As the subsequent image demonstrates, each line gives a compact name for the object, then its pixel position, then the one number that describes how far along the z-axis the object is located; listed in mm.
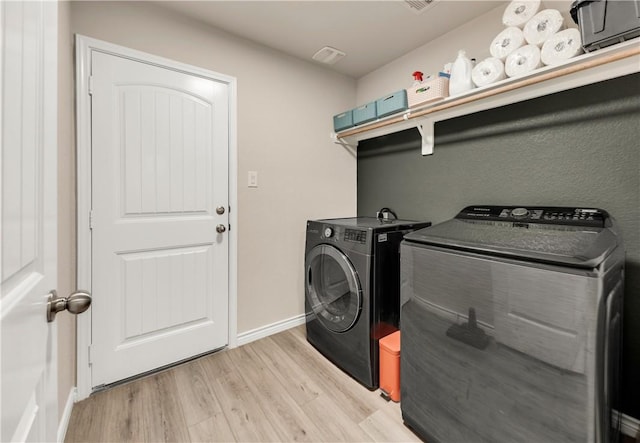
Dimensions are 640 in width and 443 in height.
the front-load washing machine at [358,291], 1679
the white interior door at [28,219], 392
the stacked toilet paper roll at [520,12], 1438
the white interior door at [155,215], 1643
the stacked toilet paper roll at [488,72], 1528
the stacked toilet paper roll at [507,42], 1473
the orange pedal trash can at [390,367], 1579
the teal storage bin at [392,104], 1945
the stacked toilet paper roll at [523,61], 1404
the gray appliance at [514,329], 855
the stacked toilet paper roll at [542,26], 1360
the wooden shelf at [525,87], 1194
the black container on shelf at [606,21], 1100
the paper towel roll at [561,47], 1286
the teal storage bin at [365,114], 2156
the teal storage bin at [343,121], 2395
